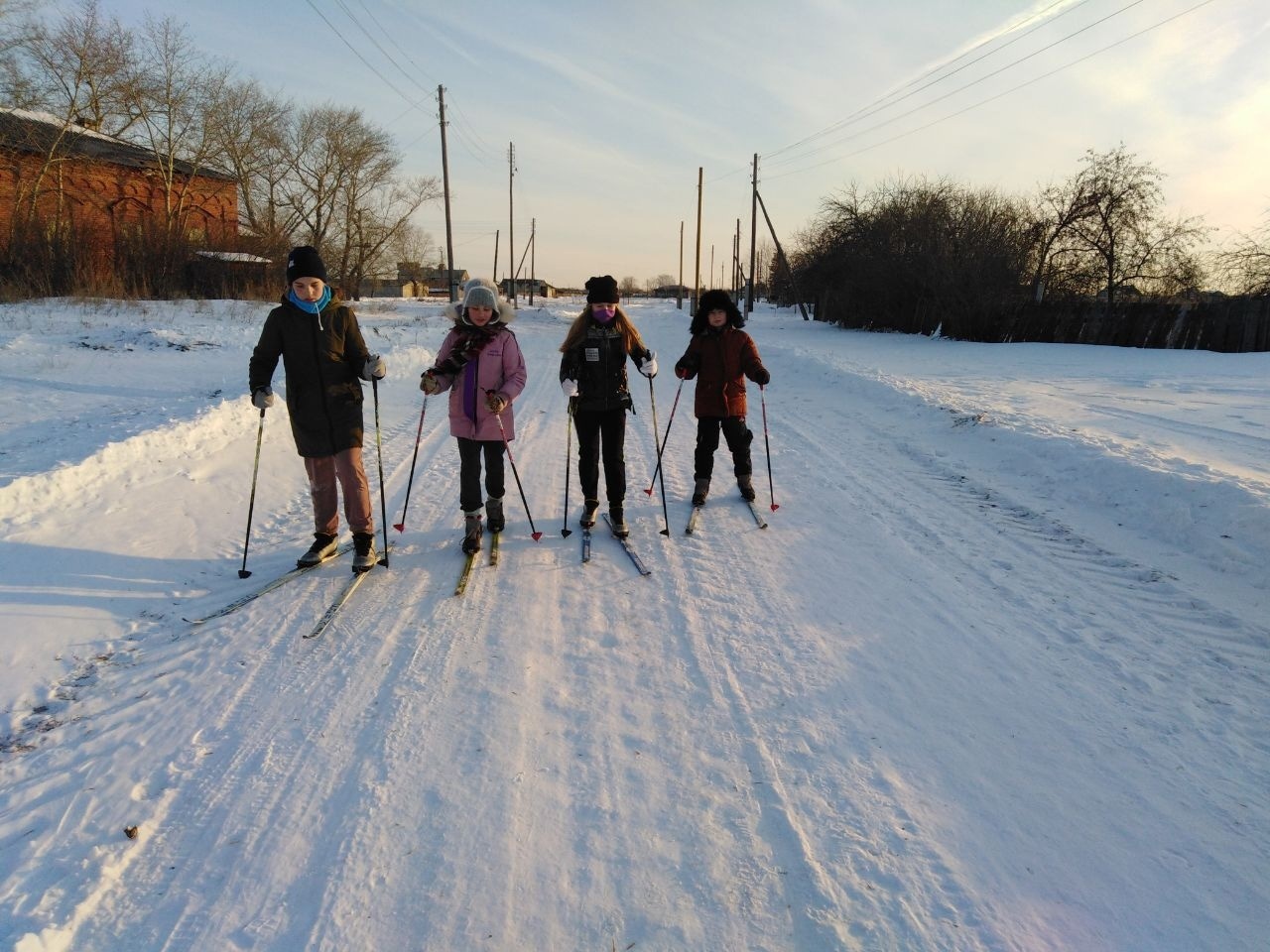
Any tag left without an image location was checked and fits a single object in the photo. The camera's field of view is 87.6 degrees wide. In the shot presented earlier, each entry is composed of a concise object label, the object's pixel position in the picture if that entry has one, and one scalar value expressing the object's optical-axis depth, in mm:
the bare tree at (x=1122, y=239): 23828
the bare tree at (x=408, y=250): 51062
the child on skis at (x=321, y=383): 4453
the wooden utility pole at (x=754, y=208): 34594
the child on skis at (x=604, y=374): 5305
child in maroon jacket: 6082
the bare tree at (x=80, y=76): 27734
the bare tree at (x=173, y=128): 32969
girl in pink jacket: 4984
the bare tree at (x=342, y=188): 44562
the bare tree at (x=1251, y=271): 20141
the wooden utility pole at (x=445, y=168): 30922
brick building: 20312
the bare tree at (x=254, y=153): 38281
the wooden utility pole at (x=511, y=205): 51594
